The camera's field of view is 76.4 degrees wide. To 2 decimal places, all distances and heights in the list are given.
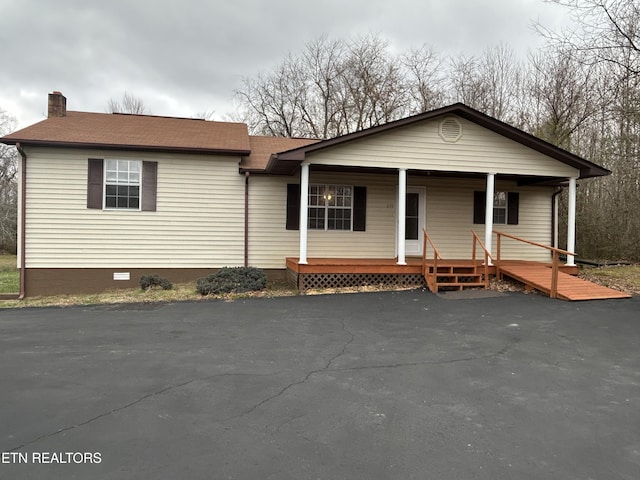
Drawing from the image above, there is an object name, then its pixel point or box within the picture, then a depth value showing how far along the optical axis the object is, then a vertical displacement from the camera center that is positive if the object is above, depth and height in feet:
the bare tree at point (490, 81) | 71.05 +27.94
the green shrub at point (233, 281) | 30.42 -3.84
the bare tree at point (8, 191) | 73.51 +7.00
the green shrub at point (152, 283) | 32.45 -4.23
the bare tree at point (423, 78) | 76.48 +30.13
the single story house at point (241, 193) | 32.71 +3.47
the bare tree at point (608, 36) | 38.50 +20.16
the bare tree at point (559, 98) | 60.49 +21.71
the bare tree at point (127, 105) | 104.58 +32.41
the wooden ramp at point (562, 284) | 27.71 -3.35
